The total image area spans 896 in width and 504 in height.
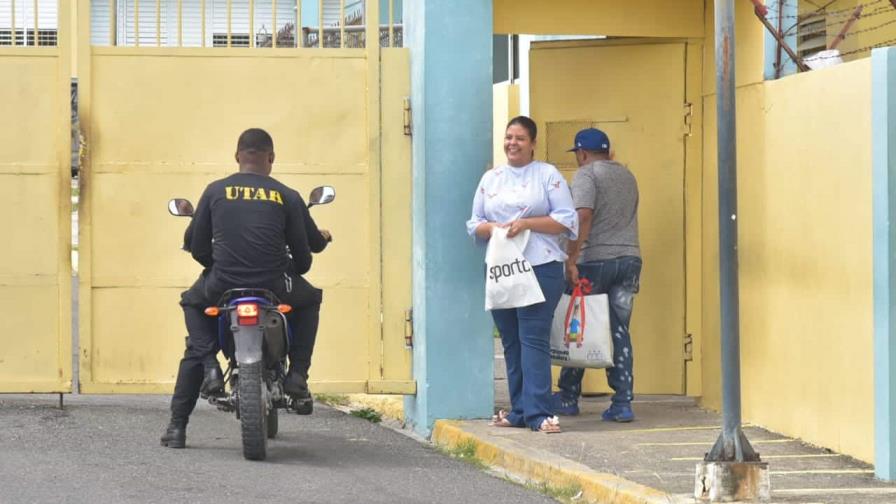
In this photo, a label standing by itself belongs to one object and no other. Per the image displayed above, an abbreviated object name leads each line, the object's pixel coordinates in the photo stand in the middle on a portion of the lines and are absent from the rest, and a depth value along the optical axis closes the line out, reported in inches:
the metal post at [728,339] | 493.1
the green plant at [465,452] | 626.9
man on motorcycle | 602.7
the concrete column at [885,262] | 538.5
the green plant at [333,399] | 819.7
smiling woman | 650.6
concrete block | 491.9
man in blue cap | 693.6
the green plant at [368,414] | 758.0
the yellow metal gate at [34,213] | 683.7
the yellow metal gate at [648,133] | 750.3
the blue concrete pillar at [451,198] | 682.6
